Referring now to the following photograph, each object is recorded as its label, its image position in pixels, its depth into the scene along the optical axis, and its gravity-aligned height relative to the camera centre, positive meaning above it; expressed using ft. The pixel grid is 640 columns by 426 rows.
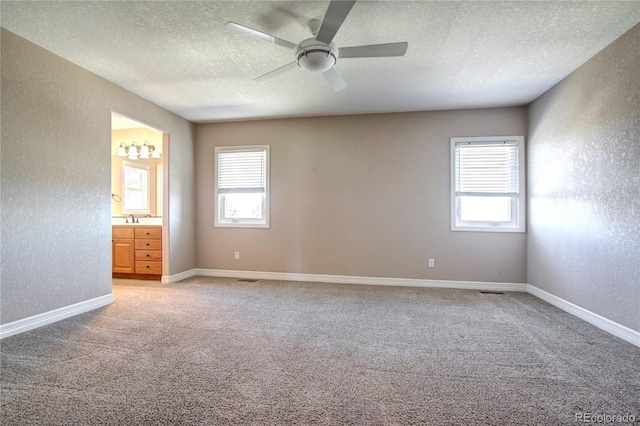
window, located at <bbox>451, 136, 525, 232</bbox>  13.66 +1.32
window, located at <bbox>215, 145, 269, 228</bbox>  16.11 +1.42
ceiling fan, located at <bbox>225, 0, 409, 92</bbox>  6.81 +4.18
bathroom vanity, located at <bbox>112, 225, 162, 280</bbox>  15.12 -2.11
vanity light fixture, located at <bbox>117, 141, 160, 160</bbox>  17.15 +3.58
